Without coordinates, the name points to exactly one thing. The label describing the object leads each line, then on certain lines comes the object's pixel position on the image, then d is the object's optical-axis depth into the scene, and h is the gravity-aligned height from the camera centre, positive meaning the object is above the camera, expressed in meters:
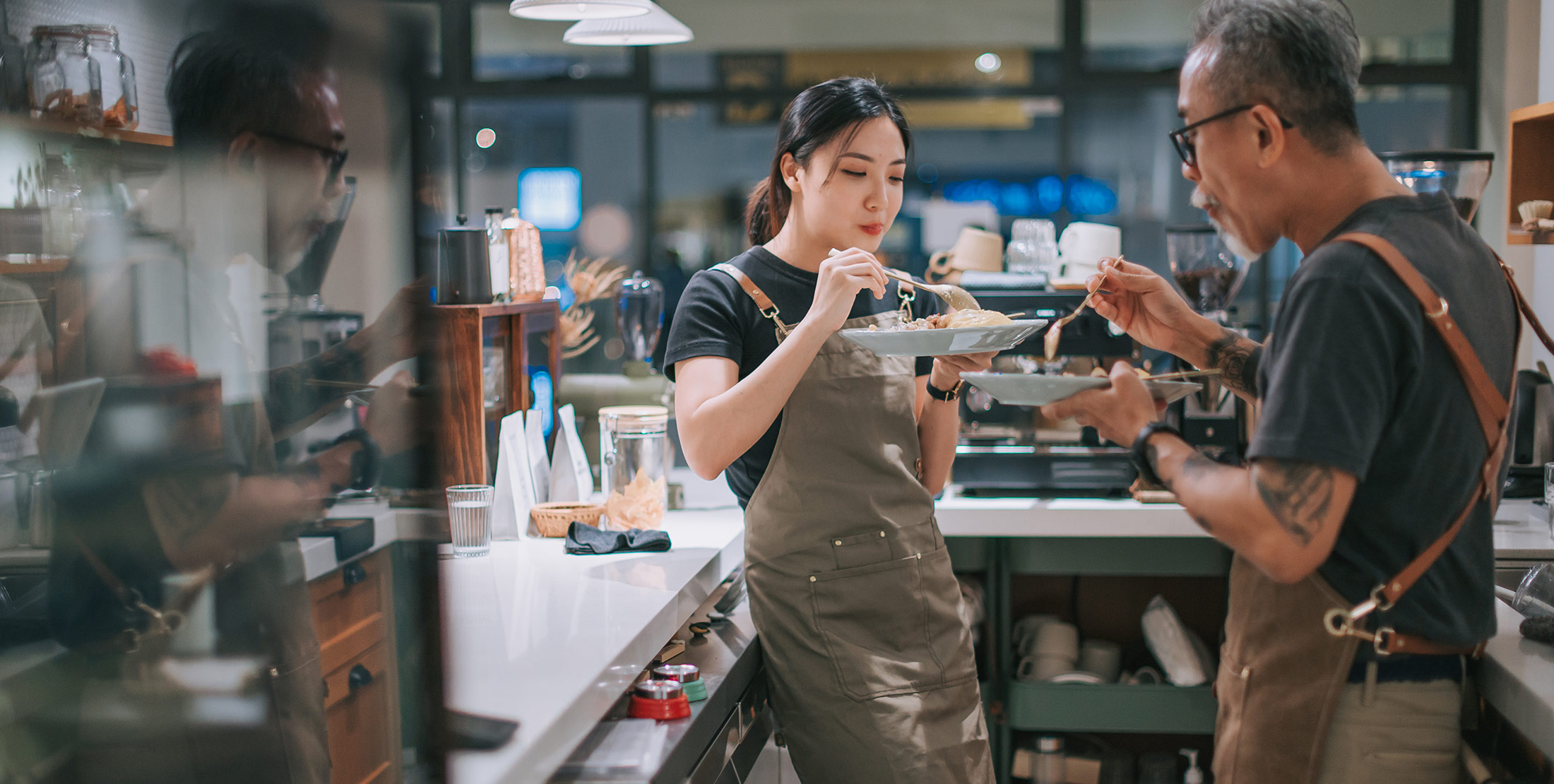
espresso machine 2.95 -0.36
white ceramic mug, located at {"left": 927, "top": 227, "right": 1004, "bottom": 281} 3.21 +0.19
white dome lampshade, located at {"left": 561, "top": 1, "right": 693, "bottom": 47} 2.95 +0.79
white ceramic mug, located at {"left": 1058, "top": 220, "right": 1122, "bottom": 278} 3.08 +0.19
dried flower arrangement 2.94 +0.07
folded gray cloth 2.16 -0.45
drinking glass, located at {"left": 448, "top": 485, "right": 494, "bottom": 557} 2.02 -0.38
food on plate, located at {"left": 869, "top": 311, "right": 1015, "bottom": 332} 1.76 -0.01
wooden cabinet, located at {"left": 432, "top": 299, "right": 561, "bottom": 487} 2.17 -0.11
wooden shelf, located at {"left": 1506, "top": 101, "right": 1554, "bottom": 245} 2.34 +0.32
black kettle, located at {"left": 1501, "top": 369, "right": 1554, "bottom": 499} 2.83 -0.33
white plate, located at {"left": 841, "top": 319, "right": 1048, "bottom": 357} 1.59 -0.04
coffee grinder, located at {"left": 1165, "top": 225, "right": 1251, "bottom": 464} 3.03 +0.03
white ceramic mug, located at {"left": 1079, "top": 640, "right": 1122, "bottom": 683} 3.08 -0.98
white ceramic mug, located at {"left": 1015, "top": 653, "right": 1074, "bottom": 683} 3.02 -0.98
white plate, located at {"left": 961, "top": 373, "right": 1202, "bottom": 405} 1.34 -0.09
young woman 1.83 -0.32
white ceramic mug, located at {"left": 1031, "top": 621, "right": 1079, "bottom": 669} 3.05 -0.92
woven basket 2.31 -0.42
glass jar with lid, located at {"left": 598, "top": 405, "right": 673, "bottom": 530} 2.38 -0.33
